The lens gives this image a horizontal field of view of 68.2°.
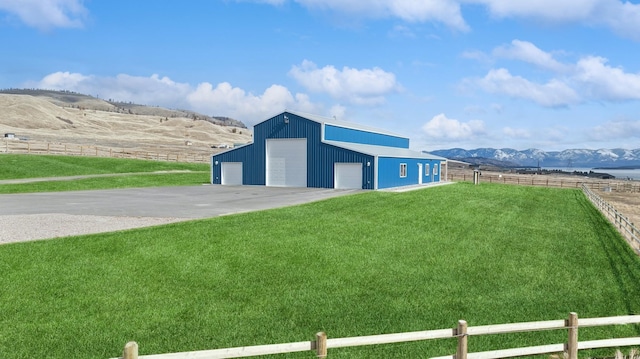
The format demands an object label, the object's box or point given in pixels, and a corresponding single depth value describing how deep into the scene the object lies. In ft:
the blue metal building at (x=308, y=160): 131.95
